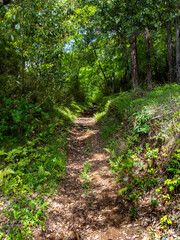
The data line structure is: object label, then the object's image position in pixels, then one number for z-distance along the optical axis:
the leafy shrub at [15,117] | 5.85
